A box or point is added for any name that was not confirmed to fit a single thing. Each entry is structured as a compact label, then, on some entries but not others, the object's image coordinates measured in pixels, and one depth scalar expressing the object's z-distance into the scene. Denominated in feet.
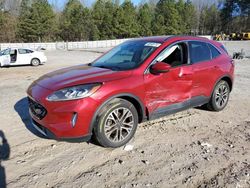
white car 40.08
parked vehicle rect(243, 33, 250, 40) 144.13
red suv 8.94
